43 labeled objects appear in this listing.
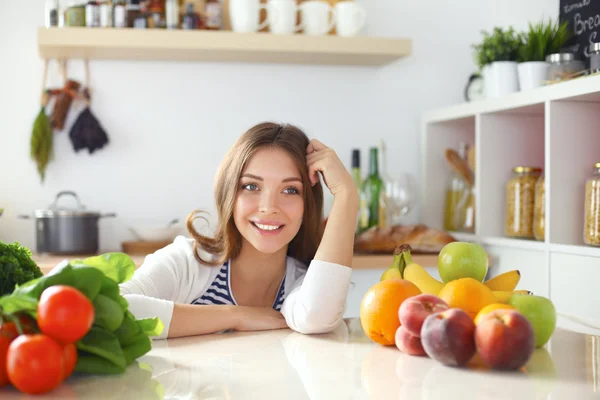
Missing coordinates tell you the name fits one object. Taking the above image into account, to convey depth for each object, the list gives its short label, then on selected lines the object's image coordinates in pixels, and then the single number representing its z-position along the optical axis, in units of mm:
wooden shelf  2197
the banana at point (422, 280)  1099
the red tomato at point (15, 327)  754
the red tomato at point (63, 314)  724
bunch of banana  1105
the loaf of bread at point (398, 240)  2217
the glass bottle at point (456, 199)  2447
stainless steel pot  2170
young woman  1191
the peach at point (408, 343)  962
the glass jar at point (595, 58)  1789
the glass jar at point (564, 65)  1975
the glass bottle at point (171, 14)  2283
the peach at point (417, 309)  917
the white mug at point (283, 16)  2291
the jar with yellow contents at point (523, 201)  2096
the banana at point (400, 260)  1154
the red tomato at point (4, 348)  742
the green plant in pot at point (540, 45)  2126
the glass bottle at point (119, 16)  2260
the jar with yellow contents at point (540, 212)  1972
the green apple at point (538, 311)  977
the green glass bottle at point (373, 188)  2453
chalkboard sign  2053
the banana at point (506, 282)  1139
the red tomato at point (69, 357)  753
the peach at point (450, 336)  859
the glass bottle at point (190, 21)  2303
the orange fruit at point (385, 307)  1003
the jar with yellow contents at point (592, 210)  1732
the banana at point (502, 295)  1020
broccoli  905
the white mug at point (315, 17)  2316
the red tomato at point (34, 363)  713
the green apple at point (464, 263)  1110
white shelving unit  1795
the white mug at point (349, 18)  2320
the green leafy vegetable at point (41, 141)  2361
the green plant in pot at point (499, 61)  2193
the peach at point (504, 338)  839
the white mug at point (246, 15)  2273
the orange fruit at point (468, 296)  977
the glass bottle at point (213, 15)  2334
